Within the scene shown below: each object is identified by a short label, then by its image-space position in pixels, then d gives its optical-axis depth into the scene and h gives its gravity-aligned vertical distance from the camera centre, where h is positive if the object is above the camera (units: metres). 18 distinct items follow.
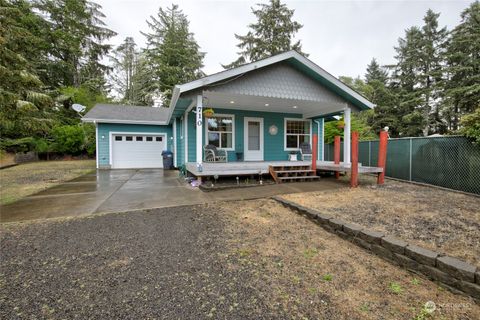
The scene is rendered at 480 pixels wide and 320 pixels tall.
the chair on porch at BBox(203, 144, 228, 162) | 8.34 -0.10
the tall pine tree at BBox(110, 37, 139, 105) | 26.45 +10.21
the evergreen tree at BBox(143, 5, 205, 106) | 22.95 +10.65
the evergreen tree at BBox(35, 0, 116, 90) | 20.72 +11.18
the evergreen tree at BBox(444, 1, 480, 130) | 17.58 +7.06
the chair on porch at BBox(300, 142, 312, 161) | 10.04 +0.07
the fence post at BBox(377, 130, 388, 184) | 6.22 -0.06
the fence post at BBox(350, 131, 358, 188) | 6.12 -0.33
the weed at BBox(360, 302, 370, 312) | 1.73 -1.24
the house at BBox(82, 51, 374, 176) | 6.88 +1.60
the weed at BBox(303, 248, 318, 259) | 2.56 -1.21
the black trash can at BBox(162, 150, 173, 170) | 11.64 -0.33
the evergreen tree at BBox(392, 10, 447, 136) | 20.78 +7.11
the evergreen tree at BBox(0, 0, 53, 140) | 7.55 +2.98
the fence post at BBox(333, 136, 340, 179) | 7.93 +0.11
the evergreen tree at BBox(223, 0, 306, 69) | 21.58 +11.85
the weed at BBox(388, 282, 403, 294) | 1.97 -1.25
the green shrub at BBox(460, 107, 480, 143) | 5.15 +0.59
